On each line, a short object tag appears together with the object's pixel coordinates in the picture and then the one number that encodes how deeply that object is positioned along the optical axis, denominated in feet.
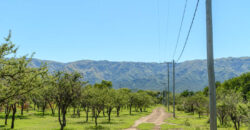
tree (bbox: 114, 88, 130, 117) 203.31
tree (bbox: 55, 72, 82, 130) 103.30
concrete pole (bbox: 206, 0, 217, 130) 45.52
